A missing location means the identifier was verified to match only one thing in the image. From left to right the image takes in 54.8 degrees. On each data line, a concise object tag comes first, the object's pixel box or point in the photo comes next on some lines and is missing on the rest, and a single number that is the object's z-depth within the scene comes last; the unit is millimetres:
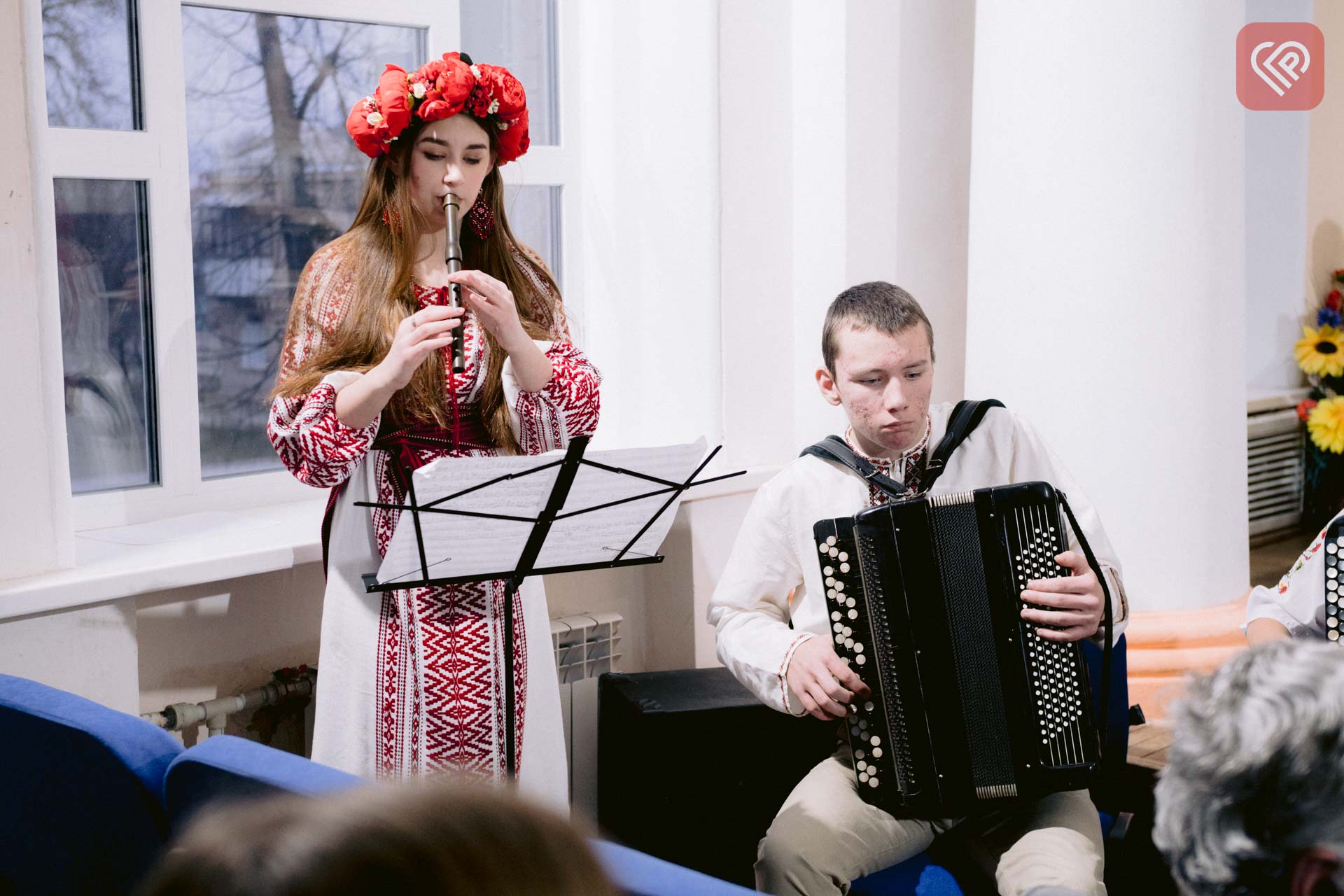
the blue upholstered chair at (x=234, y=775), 1422
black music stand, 1746
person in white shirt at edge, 2072
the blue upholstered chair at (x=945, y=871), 1950
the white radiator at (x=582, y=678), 3020
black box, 2635
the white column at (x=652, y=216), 3256
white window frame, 2627
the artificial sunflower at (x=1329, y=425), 5141
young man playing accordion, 1944
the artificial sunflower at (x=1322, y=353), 5352
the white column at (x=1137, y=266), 2967
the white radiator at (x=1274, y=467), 5410
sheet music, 1723
